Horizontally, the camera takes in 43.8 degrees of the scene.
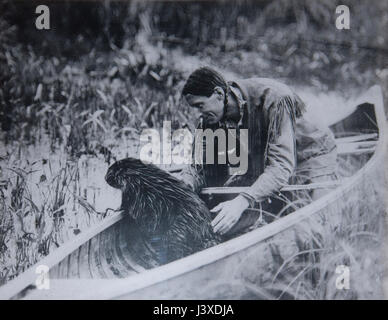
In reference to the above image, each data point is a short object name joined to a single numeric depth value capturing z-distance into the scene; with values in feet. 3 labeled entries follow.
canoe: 9.01
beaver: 9.21
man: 9.23
